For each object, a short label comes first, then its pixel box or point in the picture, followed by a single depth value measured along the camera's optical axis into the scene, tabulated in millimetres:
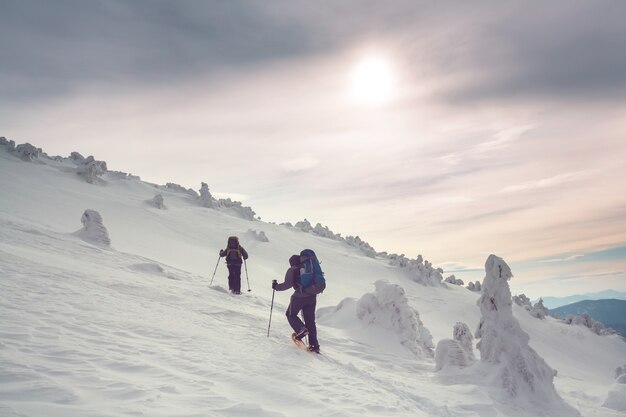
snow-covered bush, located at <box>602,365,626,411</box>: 11223
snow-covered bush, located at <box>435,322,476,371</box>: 10992
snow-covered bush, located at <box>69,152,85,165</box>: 44341
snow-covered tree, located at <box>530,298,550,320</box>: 38031
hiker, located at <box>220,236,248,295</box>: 15922
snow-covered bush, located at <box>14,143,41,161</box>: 37312
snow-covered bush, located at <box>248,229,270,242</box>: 37300
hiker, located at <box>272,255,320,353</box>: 9406
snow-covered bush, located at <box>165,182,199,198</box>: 49081
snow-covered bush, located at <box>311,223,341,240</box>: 52375
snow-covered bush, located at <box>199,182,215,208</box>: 45625
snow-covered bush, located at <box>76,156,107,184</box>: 37875
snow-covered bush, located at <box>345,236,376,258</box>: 47922
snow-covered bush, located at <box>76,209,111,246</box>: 17391
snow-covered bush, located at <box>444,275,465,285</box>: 45006
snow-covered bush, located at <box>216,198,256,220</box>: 47875
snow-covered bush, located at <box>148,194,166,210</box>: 37000
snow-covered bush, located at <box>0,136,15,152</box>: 37694
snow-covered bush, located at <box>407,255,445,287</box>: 39312
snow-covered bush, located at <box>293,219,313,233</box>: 52594
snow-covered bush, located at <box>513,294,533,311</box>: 40566
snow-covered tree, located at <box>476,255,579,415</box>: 9875
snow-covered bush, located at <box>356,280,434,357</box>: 14969
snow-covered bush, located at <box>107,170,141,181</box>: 44250
